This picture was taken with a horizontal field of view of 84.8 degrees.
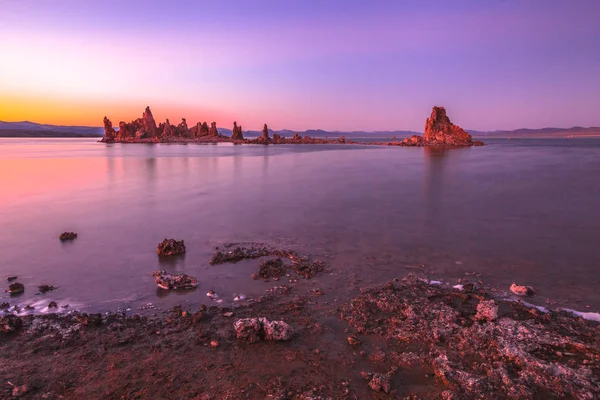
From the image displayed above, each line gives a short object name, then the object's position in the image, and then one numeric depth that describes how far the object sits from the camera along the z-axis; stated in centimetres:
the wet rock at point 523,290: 584
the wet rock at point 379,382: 361
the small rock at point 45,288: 604
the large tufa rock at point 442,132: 9088
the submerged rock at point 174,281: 614
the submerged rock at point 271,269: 669
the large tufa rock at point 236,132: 11662
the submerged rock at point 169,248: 783
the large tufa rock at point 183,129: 12238
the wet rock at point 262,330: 453
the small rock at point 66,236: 890
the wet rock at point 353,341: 444
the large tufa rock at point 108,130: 11281
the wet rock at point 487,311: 496
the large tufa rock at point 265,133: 10900
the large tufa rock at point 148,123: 11400
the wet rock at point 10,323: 471
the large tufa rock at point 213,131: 12675
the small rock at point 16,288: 598
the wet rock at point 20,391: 351
